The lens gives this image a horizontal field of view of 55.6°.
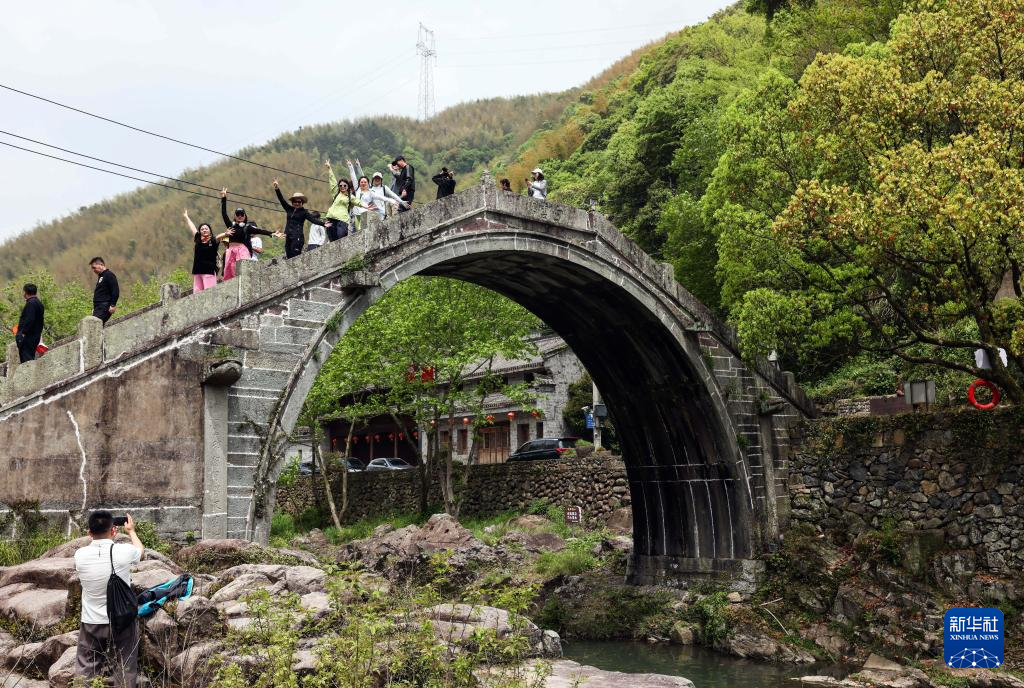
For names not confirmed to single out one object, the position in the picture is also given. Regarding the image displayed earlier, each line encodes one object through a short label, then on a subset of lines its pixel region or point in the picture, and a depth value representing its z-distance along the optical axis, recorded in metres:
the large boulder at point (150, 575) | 9.34
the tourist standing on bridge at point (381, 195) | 16.97
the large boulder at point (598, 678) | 10.06
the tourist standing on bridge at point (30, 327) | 13.48
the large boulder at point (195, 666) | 8.43
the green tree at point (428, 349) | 29.73
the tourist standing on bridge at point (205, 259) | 14.05
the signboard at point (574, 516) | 28.91
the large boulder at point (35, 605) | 9.51
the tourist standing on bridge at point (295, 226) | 15.34
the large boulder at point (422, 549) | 21.89
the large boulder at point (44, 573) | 10.03
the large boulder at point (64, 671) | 8.29
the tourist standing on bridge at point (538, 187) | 19.09
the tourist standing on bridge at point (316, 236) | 15.88
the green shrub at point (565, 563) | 23.80
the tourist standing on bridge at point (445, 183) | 18.40
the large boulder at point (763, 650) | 18.33
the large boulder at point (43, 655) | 8.90
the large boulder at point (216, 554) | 11.82
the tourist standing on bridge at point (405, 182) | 17.33
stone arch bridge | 12.45
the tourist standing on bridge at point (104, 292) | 13.91
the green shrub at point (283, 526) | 33.31
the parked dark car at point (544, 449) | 32.97
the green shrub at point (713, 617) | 19.52
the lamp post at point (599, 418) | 32.03
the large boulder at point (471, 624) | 9.23
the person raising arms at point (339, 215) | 16.06
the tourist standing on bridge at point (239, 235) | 14.55
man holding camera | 7.82
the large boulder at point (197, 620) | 8.93
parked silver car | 41.11
